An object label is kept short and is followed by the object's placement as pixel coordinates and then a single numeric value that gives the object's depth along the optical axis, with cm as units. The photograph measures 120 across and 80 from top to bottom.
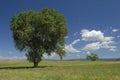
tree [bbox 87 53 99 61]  6813
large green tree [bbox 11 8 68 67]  2247
